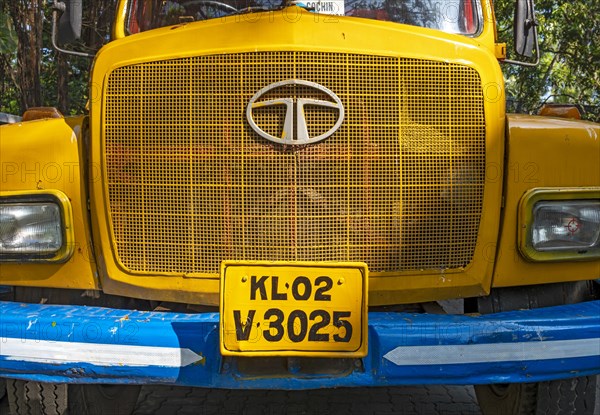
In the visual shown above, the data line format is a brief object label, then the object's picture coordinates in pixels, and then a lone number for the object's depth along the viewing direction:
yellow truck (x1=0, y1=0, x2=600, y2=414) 2.32
